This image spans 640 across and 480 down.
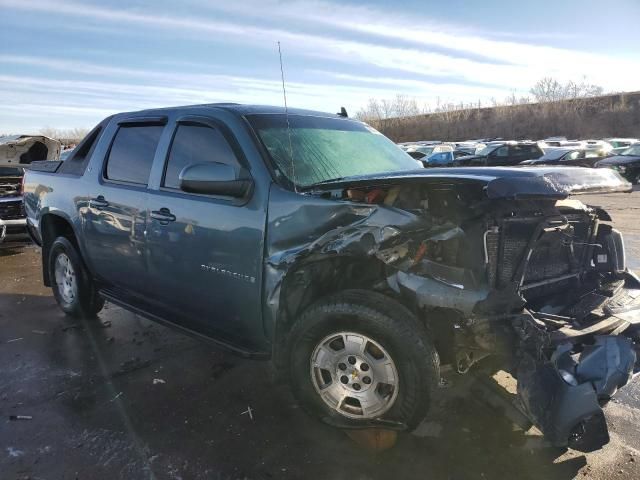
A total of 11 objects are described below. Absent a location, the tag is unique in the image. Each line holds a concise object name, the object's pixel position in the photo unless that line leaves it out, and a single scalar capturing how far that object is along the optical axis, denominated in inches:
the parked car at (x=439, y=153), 847.2
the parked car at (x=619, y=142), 1200.8
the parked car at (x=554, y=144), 1164.2
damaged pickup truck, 97.5
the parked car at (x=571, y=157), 749.9
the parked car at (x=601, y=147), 844.5
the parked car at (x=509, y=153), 835.3
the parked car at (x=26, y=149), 351.6
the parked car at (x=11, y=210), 319.5
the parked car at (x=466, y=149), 1080.6
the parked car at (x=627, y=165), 779.4
